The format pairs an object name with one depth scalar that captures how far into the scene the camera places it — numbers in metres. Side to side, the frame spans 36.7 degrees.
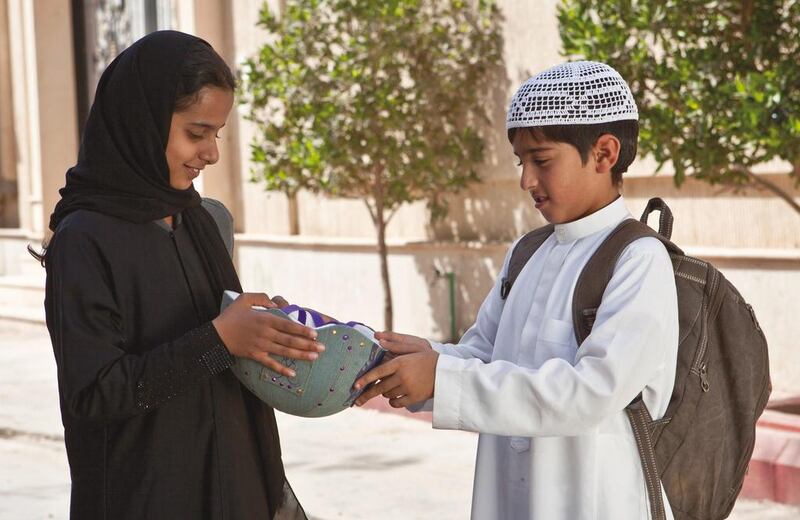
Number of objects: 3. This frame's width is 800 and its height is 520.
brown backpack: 2.27
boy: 2.18
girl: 2.21
